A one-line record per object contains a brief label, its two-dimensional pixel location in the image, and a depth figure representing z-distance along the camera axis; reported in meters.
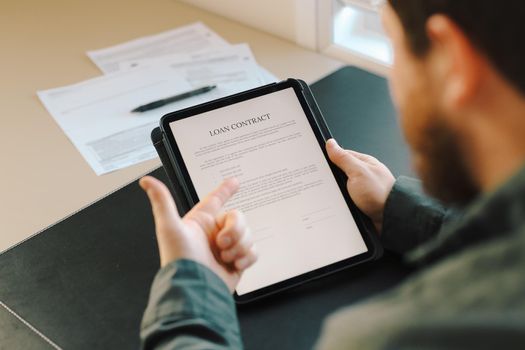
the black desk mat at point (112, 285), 0.84
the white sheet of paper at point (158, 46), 1.39
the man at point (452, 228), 0.46
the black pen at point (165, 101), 1.23
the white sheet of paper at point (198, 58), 1.34
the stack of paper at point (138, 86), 1.17
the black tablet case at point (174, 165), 0.90
